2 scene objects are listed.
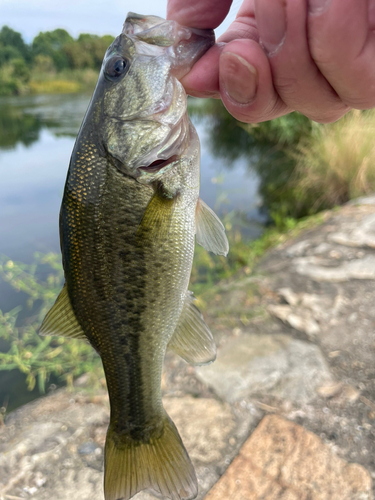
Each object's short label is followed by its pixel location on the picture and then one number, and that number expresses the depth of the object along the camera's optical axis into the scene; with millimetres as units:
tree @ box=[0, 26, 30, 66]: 39228
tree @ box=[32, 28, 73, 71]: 39500
